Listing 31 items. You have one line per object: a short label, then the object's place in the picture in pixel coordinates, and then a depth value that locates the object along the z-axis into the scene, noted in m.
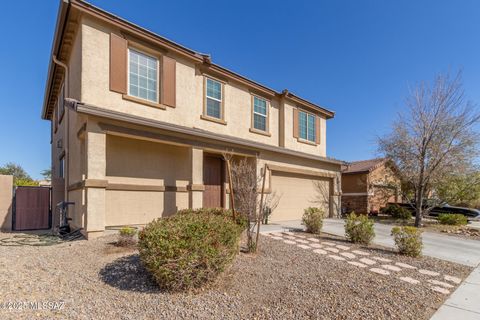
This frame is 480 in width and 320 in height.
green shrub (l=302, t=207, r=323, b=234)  9.02
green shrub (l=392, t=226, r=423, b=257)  6.73
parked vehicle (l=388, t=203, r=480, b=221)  16.47
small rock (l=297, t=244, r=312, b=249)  7.07
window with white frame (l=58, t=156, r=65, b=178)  10.97
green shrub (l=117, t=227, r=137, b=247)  6.06
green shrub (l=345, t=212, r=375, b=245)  7.84
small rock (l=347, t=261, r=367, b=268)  5.68
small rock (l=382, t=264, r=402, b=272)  5.59
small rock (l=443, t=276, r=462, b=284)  5.19
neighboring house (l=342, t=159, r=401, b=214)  16.50
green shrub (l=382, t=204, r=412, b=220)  15.09
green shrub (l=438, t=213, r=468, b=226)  13.15
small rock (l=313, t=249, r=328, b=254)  6.64
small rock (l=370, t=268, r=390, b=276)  5.30
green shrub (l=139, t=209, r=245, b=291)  3.82
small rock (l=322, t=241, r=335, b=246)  7.55
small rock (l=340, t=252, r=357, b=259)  6.35
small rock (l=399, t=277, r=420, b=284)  4.88
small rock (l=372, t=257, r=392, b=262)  6.22
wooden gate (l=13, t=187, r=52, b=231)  9.95
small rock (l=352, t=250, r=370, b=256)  6.69
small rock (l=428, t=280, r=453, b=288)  4.86
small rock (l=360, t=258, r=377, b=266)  5.94
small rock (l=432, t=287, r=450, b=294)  4.53
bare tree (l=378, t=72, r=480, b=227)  12.77
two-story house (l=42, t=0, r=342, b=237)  7.51
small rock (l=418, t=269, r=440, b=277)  5.45
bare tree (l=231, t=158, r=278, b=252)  6.25
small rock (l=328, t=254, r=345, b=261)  6.11
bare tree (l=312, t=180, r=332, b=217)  14.71
